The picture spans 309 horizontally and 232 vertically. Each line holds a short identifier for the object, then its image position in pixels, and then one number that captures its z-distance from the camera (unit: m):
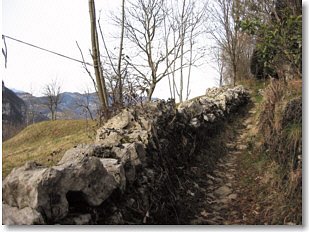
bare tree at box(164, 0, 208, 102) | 8.94
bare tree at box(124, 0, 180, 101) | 8.36
